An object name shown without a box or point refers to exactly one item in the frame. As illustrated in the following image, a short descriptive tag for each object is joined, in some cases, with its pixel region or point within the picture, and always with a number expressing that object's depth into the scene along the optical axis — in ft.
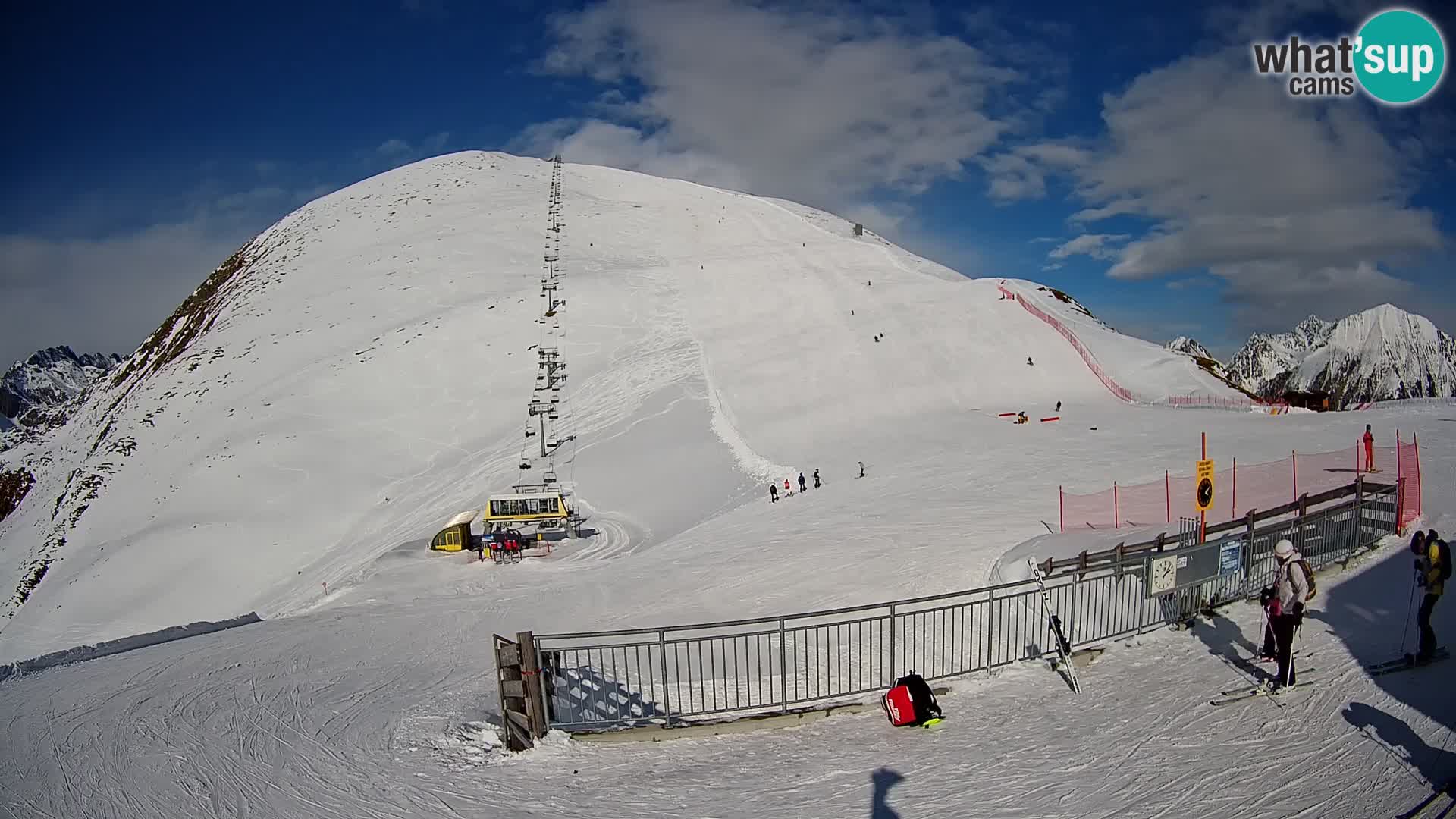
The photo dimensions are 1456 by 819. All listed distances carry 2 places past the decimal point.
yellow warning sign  39.17
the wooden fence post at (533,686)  29.73
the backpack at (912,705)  28.71
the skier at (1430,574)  28.17
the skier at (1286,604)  27.45
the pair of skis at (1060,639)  30.96
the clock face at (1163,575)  34.35
